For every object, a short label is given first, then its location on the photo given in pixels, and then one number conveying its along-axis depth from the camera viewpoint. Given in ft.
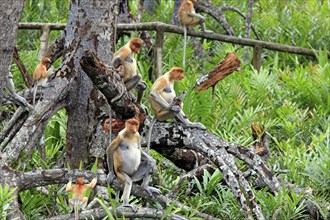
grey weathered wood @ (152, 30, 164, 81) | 71.61
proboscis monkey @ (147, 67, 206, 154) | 49.67
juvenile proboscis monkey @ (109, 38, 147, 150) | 48.44
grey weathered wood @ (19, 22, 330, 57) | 72.33
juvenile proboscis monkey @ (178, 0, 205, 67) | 76.84
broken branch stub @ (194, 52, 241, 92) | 54.24
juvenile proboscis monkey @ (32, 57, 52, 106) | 50.41
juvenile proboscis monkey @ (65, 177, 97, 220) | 42.19
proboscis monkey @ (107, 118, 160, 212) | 44.45
